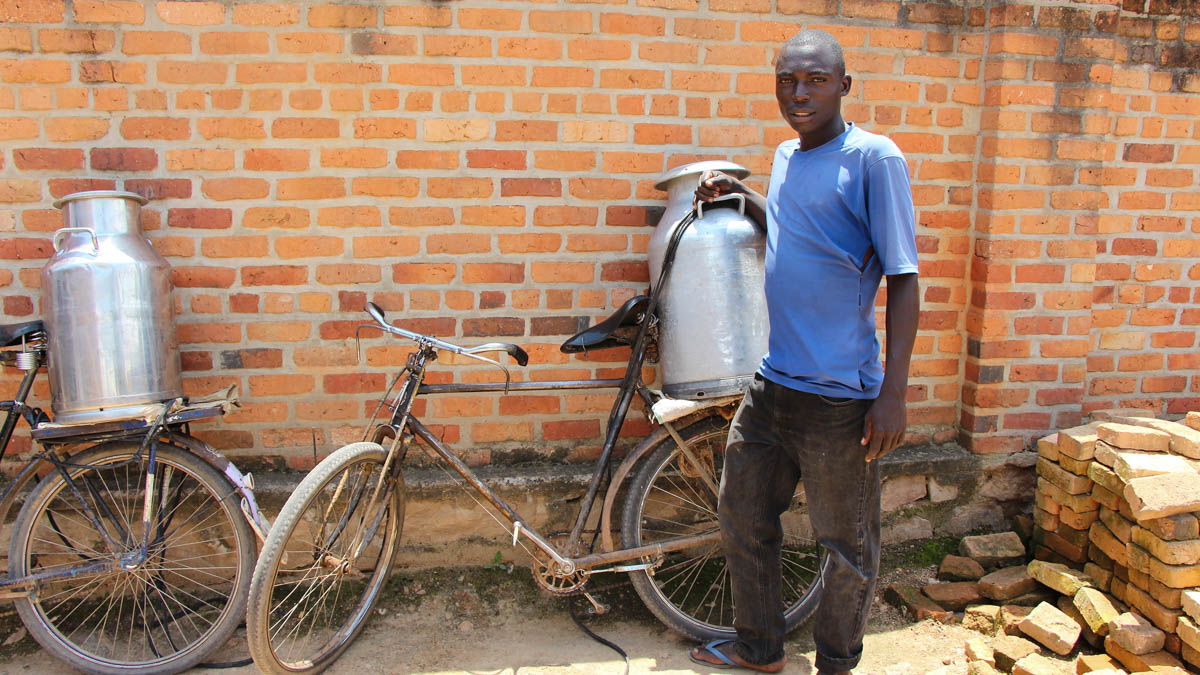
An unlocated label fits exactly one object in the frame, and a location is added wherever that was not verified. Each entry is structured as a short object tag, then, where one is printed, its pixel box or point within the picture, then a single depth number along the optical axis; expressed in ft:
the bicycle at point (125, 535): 9.68
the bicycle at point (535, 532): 9.66
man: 7.88
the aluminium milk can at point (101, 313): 9.39
